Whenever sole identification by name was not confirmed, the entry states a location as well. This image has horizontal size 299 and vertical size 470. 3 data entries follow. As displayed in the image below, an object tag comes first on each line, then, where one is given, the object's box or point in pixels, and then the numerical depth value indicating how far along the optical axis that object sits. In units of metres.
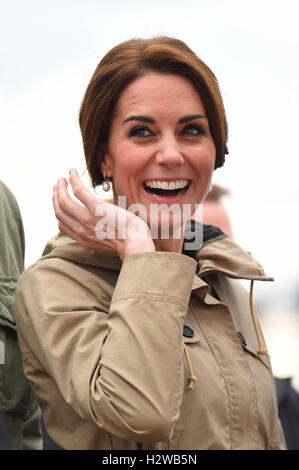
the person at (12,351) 4.07
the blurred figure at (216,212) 7.61
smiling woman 3.32
